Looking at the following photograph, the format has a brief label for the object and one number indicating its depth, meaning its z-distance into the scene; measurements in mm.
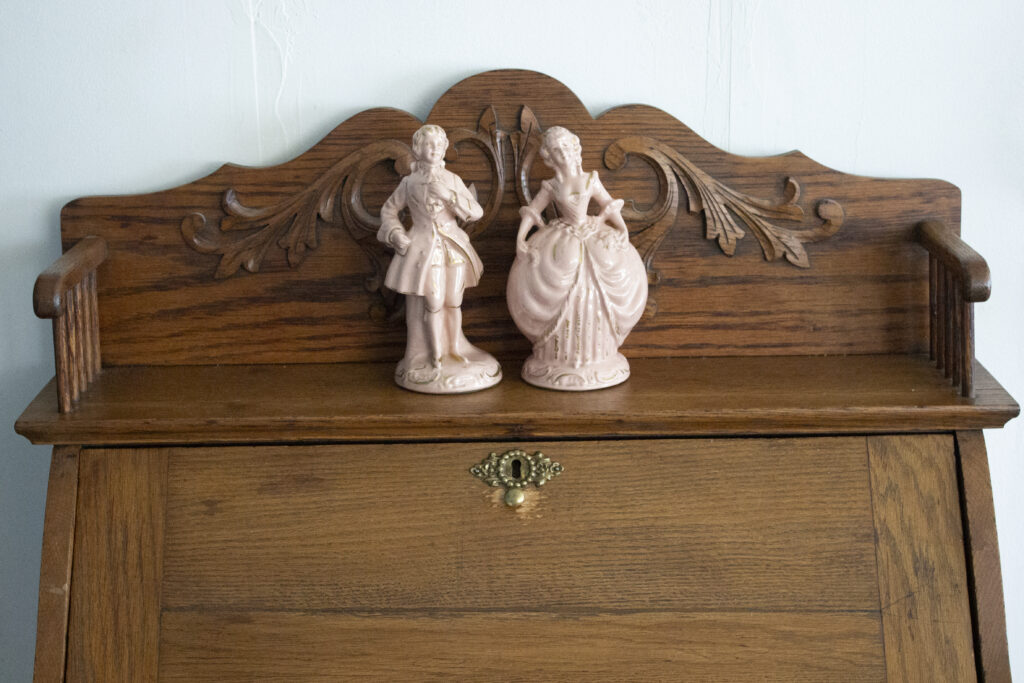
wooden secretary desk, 1203
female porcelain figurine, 1253
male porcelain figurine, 1246
